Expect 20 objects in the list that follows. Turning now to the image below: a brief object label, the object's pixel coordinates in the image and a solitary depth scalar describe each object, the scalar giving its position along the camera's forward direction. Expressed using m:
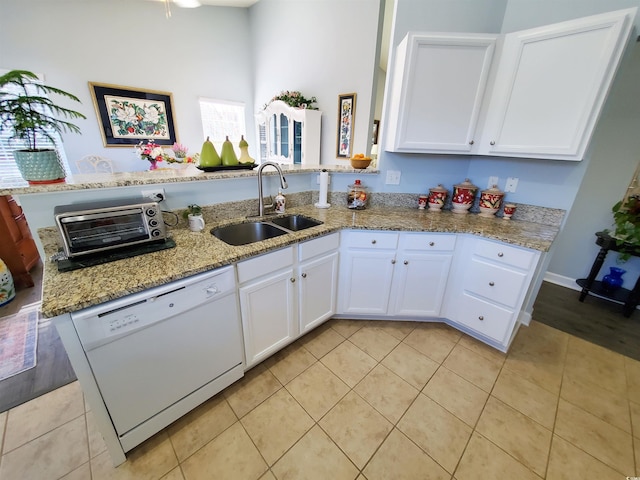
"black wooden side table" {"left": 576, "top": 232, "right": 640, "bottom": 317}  2.14
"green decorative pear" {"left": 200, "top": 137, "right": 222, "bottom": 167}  1.65
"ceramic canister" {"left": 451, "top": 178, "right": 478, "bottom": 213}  2.07
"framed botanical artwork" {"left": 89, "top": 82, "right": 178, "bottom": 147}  3.71
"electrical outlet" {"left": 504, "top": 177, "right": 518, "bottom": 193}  2.01
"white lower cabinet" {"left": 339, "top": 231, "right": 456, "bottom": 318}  1.82
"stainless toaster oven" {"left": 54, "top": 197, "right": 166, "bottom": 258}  1.08
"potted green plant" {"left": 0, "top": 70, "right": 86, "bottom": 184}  1.01
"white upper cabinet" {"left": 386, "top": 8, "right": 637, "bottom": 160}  1.43
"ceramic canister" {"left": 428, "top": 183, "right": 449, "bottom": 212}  2.14
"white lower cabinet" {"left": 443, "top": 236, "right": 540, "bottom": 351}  1.61
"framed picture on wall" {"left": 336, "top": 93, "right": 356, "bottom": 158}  3.63
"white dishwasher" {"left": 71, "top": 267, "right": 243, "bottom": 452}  0.97
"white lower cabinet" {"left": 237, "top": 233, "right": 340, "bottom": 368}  1.41
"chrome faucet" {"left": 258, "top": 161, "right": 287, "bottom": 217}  1.64
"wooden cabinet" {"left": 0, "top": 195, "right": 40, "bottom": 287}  2.34
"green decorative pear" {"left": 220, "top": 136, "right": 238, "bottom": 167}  1.71
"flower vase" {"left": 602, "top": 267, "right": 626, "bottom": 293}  2.40
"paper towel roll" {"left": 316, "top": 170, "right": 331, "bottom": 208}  2.04
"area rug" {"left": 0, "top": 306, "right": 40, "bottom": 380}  1.64
